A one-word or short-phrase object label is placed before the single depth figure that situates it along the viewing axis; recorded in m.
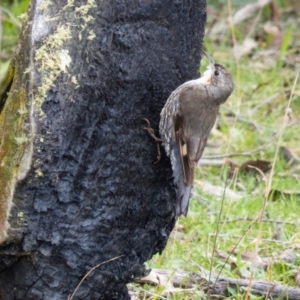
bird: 7.41
